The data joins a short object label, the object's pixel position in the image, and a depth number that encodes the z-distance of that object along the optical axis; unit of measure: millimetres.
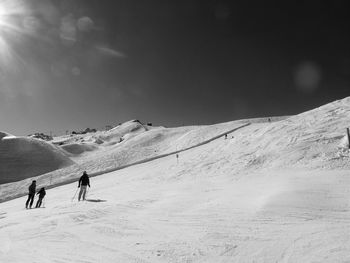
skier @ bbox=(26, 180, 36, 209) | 16788
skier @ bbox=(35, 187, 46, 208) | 16423
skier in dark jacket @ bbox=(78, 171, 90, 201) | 15461
